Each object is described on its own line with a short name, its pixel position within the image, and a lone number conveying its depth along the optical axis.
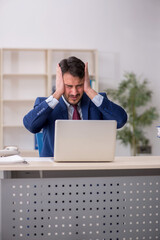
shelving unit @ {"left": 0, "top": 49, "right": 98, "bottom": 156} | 6.00
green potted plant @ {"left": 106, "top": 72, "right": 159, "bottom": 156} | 5.99
